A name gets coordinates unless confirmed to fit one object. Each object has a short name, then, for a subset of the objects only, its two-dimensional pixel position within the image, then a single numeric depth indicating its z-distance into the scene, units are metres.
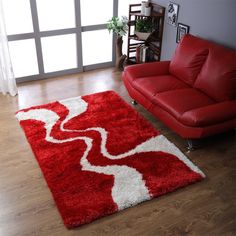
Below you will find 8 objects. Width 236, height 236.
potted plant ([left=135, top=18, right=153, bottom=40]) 4.15
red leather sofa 2.73
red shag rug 2.34
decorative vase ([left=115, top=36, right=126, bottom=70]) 4.40
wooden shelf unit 4.12
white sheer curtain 3.47
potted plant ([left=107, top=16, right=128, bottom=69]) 4.19
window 3.84
